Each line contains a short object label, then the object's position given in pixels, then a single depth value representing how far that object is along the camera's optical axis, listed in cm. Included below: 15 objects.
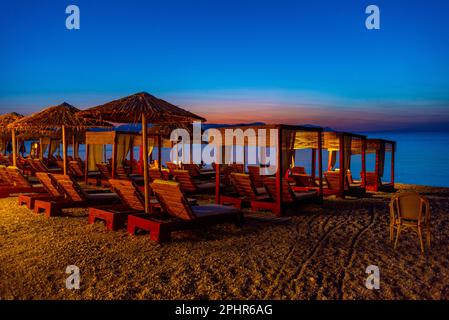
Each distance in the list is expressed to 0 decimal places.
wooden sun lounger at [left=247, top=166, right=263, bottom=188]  1026
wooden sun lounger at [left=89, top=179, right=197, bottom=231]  577
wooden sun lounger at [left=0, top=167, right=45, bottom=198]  895
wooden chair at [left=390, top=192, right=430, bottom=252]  457
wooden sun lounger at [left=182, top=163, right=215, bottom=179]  1441
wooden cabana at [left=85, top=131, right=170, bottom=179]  1283
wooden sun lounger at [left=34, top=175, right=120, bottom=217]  687
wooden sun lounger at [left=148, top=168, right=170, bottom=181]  1191
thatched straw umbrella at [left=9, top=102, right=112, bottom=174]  829
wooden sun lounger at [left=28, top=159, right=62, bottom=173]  1473
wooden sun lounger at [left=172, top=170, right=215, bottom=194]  988
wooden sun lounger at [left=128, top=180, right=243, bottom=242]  508
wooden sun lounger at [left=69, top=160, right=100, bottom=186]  1399
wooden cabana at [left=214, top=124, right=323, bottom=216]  729
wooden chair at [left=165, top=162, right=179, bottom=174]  1674
